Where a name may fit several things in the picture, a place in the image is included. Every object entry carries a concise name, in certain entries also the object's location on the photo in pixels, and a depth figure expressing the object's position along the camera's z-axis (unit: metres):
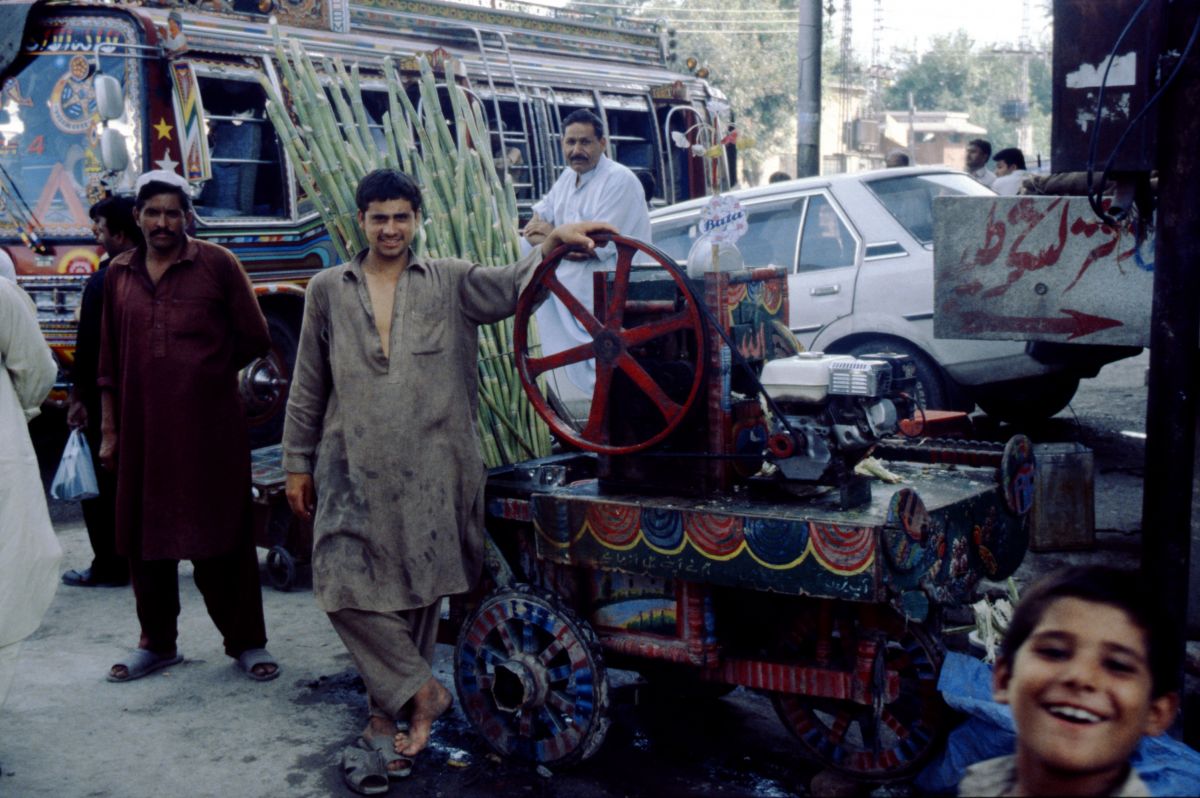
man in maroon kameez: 4.43
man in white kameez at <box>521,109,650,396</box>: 5.64
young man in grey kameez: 3.69
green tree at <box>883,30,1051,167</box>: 55.16
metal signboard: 4.93
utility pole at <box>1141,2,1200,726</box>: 3.47
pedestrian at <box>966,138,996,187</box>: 11.31
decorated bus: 7.64
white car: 7.01
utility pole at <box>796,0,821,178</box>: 12.50
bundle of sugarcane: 4.44
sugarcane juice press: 3.27
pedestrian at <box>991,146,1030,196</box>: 10.12
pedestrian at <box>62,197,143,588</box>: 5.05
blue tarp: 2.96
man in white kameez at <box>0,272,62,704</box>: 3.65
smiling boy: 1.81
